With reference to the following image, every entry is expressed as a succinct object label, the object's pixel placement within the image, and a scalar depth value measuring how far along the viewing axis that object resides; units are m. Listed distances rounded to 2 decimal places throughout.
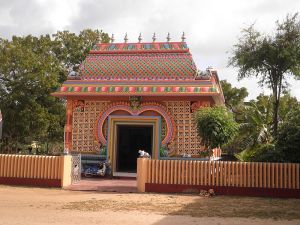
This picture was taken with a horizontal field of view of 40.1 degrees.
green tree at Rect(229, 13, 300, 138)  16.36
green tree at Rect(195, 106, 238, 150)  12.98
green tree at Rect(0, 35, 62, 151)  20.27
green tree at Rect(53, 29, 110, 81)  24.28
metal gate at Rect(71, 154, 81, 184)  13.36
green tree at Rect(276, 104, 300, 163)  12.63
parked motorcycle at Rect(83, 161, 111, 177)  15.38
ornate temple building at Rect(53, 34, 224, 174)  15.34
